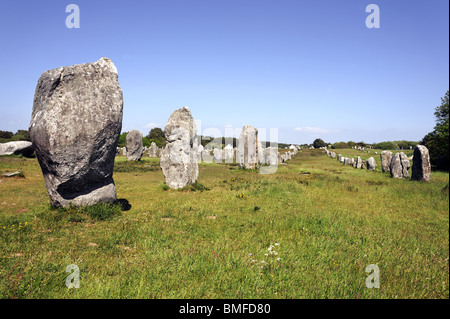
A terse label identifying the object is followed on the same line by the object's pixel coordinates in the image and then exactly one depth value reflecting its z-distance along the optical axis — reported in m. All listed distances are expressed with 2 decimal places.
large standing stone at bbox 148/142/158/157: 46.41
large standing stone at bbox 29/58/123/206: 8.21
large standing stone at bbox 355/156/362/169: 33.88
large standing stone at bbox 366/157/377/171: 30.25
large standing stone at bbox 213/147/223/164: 42.60
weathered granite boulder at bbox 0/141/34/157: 26.75
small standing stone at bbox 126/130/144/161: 32.62
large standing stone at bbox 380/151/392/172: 27.69
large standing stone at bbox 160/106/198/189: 14.79
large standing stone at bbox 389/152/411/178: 21.28
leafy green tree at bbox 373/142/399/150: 84.36
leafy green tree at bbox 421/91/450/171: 29.01
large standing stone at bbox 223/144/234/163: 42.80
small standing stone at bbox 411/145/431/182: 18.48
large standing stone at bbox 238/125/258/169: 28.89
